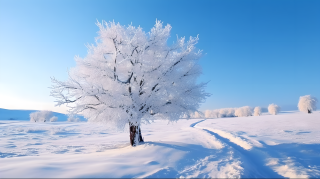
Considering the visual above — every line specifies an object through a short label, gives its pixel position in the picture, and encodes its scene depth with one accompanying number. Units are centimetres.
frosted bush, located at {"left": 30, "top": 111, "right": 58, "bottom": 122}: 6259
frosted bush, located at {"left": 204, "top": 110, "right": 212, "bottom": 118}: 13892
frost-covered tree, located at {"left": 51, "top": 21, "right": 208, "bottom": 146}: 889
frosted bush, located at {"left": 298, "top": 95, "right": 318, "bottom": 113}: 5744
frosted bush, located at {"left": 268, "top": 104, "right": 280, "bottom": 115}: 8350
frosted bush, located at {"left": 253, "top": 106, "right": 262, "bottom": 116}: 9796
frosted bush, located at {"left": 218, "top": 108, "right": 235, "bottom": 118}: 13673
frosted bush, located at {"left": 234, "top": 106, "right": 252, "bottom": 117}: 10812
